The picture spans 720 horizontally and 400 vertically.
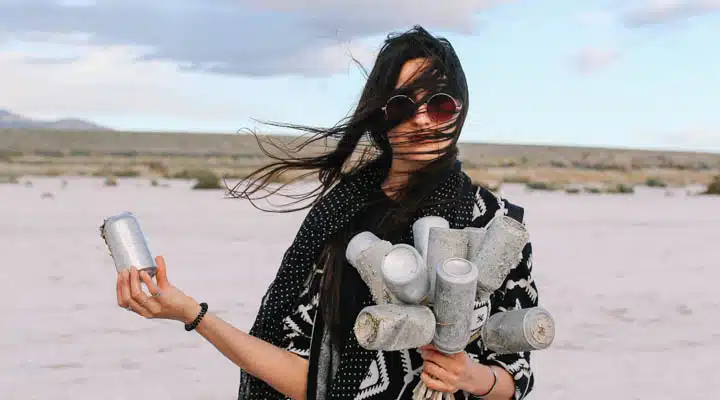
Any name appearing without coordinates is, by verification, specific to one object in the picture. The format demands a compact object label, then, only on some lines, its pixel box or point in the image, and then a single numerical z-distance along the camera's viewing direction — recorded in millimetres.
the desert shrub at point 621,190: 29375
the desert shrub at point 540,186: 30438
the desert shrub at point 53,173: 35006
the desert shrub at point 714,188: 29328
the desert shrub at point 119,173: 35312
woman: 2242
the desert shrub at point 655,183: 33453
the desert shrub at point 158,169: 38706
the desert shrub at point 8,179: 28250
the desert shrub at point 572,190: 28578
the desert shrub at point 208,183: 26484
